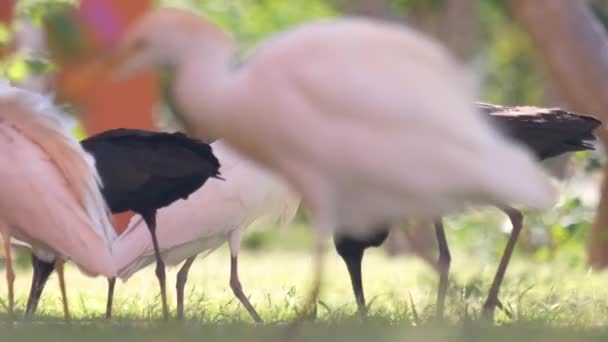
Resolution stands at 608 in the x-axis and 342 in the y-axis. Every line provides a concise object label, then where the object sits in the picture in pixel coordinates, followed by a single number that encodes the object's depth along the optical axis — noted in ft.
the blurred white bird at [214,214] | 63.31
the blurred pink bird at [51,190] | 50.88
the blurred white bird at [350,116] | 37.91
